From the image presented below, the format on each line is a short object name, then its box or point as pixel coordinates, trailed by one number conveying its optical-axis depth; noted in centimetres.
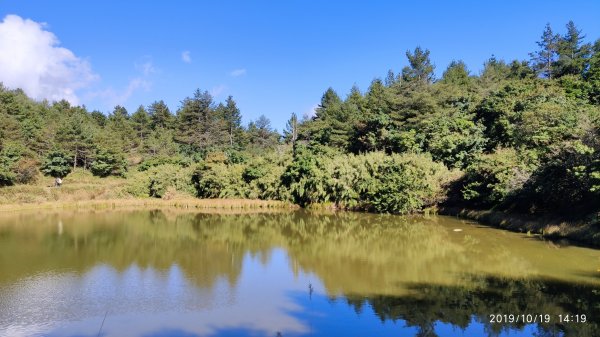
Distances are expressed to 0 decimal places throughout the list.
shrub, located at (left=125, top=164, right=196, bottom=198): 4406
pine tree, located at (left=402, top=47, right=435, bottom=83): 5409
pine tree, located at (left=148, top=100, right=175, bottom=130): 7531
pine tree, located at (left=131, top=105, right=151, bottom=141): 7231
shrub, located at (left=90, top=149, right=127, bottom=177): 5150
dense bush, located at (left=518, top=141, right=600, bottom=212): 1812
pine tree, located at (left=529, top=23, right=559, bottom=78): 5138
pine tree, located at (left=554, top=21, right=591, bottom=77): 4628
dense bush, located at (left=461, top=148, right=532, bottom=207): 2352
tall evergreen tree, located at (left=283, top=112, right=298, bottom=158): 6888
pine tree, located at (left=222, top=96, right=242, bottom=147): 6956
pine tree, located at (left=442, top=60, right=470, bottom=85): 6062
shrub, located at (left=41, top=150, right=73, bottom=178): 5006
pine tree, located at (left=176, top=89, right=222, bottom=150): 6369
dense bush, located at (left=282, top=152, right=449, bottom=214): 3162
